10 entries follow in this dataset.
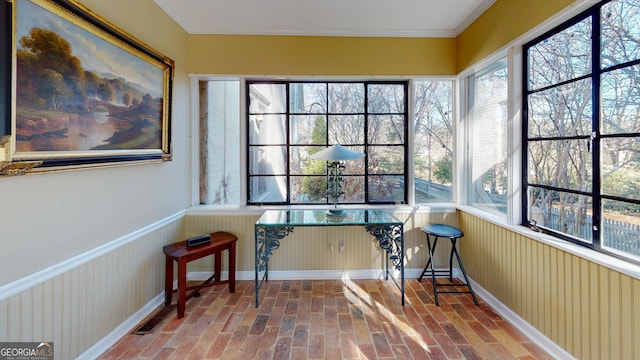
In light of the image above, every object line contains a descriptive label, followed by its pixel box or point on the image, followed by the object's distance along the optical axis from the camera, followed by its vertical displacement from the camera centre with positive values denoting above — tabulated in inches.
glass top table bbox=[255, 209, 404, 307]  99.2 -16.4
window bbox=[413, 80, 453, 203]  126.3 +22.1
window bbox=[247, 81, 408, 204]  126.6 +23.4
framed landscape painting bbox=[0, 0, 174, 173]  54.6 +23.1
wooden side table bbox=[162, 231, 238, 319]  92.7 -29.4
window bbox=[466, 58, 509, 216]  98.5 +16.6
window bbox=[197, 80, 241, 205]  125.2 +19.0
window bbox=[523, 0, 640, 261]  60.1 +13.4
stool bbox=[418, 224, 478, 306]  102.4 -21.3
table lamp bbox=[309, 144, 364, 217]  105.9 +5.6
